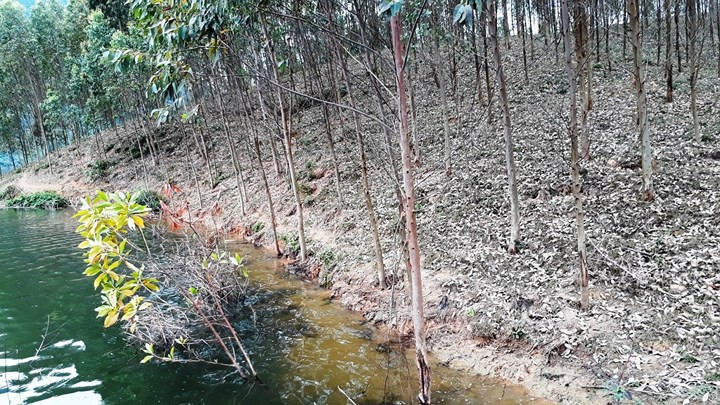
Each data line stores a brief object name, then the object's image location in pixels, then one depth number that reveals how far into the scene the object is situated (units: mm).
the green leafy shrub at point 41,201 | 30078
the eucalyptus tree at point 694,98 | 10356
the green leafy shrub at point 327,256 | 11133
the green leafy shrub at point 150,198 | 22464
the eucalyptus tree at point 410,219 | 3420
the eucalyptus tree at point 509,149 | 8078
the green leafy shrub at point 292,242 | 13020
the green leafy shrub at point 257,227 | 16266
